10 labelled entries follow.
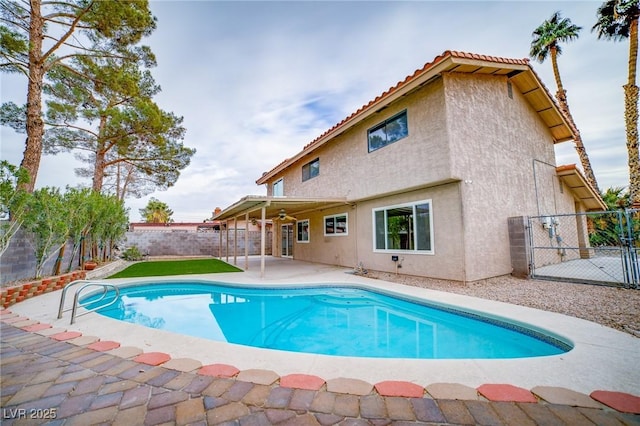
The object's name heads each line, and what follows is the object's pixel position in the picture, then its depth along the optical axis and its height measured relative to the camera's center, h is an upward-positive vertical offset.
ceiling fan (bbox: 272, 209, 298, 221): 14.81 +1.33
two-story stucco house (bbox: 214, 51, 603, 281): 8.62 +2.57
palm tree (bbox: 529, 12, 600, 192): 18.09 +13.51
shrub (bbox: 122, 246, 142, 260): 18.81 -1.03
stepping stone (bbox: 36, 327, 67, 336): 4.36 -1.52
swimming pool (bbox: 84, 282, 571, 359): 4.88 -2.09
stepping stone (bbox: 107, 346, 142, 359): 3.49 -1.52
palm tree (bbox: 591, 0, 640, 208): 15.13 +10.10
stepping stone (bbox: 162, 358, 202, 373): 3.12 -1.52
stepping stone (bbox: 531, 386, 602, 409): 2.46 -1.57
